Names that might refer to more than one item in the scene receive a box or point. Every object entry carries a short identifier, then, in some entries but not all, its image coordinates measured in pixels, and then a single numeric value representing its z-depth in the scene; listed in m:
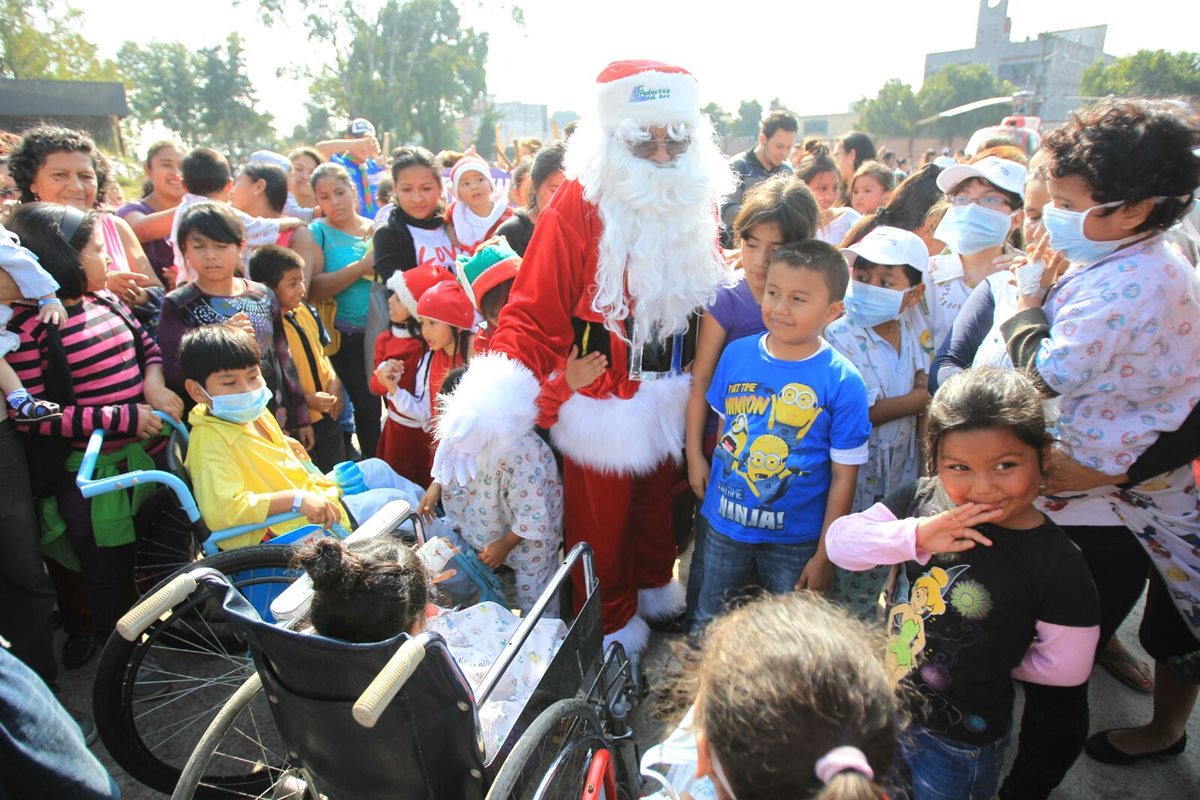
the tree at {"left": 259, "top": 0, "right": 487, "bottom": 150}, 40.81
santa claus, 2.49
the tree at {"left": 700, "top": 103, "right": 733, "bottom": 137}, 70.19
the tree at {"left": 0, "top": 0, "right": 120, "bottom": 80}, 25.89
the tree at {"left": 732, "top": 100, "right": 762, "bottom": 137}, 75.56
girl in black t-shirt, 1.59
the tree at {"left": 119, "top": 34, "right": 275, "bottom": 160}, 46.50
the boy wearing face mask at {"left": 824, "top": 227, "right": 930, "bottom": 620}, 2.52
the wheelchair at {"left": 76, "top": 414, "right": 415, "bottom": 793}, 2.17
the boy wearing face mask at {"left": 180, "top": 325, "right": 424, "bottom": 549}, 2.50
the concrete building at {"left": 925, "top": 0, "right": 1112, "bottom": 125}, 63.28
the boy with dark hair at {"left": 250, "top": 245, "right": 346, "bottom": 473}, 3.63
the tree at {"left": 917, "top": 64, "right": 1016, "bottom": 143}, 55.91
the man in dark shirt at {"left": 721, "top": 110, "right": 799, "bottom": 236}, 6.19
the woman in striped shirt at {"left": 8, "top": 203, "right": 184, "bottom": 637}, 2.62
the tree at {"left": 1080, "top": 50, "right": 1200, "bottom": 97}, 39.32
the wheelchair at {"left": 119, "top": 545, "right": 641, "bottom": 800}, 1.46
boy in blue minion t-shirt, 2.16
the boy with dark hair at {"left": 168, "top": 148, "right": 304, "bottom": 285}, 4.31
